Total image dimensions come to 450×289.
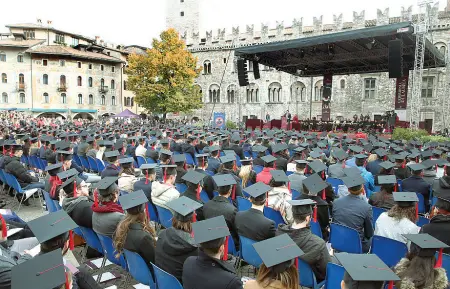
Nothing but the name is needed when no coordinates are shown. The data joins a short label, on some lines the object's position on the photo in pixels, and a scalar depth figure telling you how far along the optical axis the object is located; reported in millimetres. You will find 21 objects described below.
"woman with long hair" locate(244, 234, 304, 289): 2443
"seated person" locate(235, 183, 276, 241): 3977
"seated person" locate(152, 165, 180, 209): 5355
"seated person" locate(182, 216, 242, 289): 2594
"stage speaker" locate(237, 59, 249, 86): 20234
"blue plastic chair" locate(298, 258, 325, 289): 3424
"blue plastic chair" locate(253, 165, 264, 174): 8493
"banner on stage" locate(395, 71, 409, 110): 22859
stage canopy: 16172
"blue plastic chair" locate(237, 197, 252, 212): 5521
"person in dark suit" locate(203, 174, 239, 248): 4625
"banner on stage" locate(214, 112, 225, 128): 26266
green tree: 33781
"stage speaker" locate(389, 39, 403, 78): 15289
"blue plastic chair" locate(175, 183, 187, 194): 6984
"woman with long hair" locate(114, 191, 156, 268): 3580
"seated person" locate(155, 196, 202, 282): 3283
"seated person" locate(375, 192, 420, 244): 4117
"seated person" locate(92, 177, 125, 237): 4133
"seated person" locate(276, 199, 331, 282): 3404
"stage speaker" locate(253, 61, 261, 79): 21375
